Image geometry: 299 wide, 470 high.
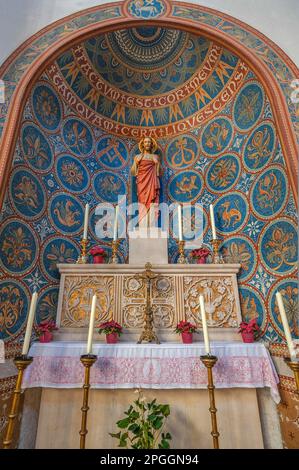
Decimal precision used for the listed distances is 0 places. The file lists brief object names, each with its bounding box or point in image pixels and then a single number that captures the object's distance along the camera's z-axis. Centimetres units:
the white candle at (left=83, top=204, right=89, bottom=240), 424
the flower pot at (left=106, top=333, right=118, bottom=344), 340
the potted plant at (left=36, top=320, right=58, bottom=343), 343
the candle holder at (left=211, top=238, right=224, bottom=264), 419
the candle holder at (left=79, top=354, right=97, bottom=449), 227
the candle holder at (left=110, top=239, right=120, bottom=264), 422
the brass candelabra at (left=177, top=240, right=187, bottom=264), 427
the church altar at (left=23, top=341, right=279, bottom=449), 294
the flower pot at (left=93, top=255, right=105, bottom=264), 424
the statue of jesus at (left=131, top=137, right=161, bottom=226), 486
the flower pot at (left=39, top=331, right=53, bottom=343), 343
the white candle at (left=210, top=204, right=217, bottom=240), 430
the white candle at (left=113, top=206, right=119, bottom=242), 439
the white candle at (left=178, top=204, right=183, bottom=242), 440
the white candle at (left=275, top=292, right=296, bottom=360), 222
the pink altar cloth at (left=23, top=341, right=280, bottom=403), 297
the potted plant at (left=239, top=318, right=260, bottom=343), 345
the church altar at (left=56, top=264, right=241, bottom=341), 385
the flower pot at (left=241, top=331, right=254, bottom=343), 344
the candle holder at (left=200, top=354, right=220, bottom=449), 223
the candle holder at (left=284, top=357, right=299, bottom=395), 211
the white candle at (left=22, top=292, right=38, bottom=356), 238
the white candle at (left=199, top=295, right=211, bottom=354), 258
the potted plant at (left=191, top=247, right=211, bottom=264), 434
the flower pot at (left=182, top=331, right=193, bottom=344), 347
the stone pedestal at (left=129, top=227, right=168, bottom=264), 430
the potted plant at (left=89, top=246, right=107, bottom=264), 424
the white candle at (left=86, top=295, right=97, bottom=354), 255
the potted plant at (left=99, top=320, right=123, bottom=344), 340
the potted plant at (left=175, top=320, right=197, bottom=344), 347
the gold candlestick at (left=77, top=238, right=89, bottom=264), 416
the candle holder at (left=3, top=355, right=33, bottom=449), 203
